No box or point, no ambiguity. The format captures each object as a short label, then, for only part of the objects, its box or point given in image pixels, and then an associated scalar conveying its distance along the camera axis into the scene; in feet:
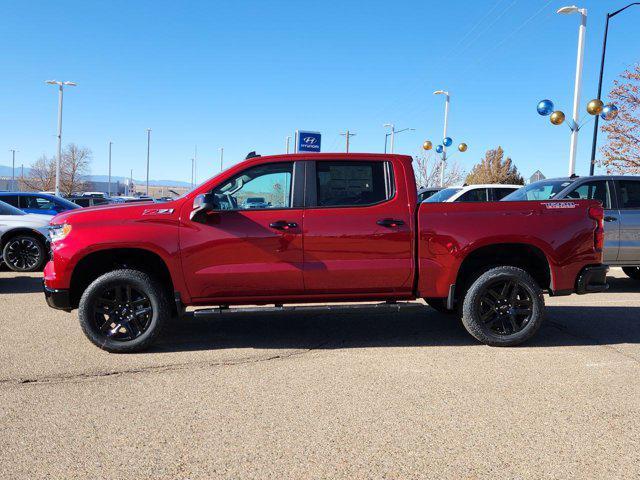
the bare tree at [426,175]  175.37
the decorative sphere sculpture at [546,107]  57.72
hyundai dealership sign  56.42
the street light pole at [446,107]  108.78
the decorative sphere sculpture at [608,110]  57.36
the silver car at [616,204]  27.12
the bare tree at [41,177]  209.41
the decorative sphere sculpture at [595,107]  55.31
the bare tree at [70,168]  192.95
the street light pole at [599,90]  67.54
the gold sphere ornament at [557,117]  58.39
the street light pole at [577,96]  61.36
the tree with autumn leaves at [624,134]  85.46
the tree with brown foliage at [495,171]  196.76
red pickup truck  16.19
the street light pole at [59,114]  122.11
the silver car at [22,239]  33.09
